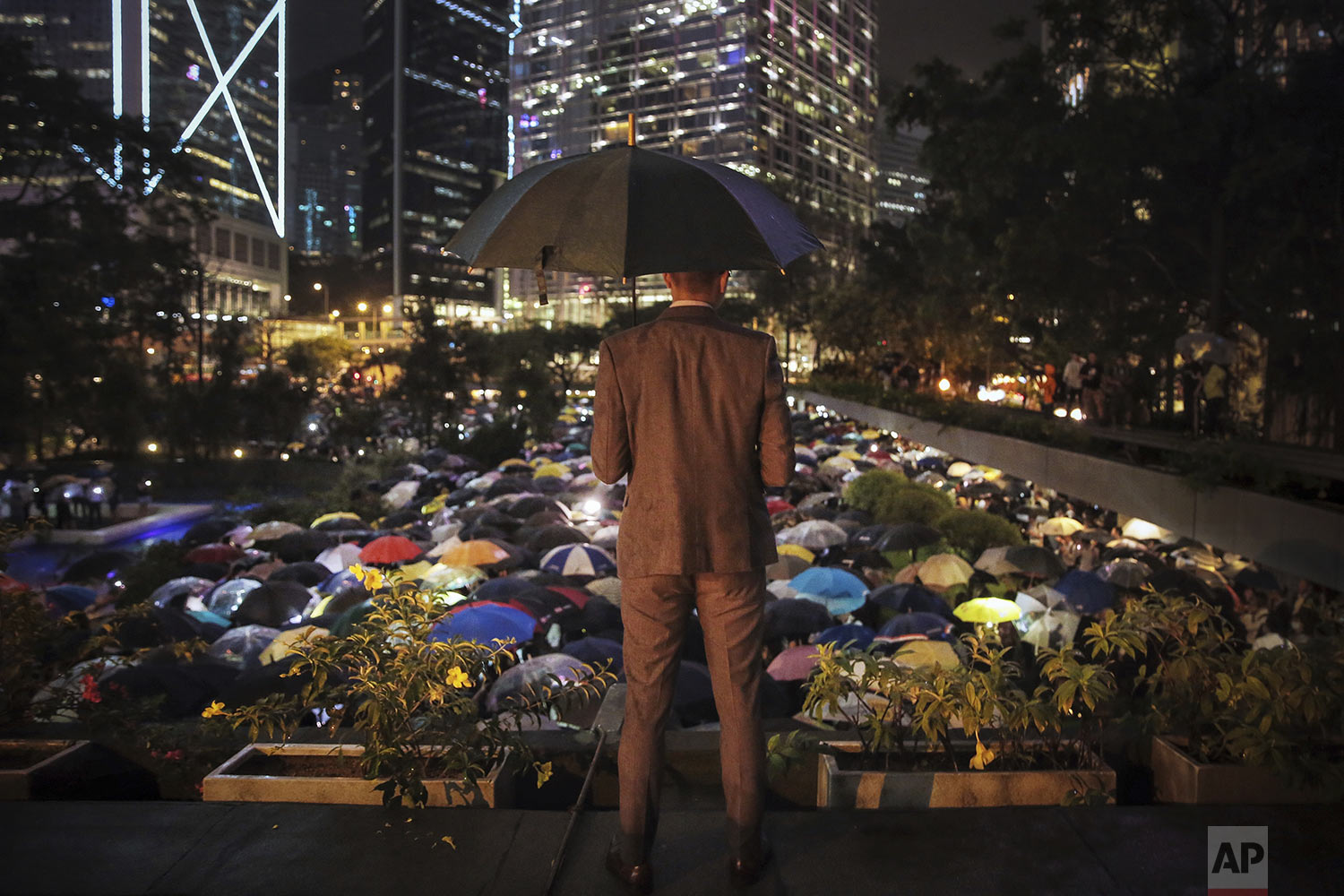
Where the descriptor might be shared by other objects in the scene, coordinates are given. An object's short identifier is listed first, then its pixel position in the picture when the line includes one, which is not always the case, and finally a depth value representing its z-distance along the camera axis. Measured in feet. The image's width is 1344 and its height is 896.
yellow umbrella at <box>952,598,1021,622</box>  39.52
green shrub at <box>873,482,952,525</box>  61.00
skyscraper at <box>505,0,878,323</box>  431.84
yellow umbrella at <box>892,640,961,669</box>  29.12
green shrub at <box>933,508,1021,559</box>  57.62
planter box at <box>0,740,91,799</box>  12.30
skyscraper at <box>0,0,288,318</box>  334.24
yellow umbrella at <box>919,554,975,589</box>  45.21
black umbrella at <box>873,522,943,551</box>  51.65
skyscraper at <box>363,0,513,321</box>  562.66
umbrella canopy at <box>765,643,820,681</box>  31.50
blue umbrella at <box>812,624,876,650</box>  32.71
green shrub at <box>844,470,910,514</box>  65.16
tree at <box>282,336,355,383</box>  178.70
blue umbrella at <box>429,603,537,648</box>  31.30
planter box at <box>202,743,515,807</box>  12.03
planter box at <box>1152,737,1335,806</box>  11.91
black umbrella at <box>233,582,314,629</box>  40.73
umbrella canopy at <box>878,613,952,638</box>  34.83
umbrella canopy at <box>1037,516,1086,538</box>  60.75
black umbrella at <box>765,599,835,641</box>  36.47
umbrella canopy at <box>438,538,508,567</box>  47.11
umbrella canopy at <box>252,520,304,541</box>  63.00
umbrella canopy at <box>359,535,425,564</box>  51.57
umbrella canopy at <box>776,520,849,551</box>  54.75
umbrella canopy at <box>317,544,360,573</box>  52.95
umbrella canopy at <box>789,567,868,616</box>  41.29
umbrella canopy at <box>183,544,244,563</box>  55.77
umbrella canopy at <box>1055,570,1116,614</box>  39.83
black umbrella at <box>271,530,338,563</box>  58.13
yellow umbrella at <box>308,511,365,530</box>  65.16
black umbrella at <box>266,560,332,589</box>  47.67
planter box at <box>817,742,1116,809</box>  12.09
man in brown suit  9.96
